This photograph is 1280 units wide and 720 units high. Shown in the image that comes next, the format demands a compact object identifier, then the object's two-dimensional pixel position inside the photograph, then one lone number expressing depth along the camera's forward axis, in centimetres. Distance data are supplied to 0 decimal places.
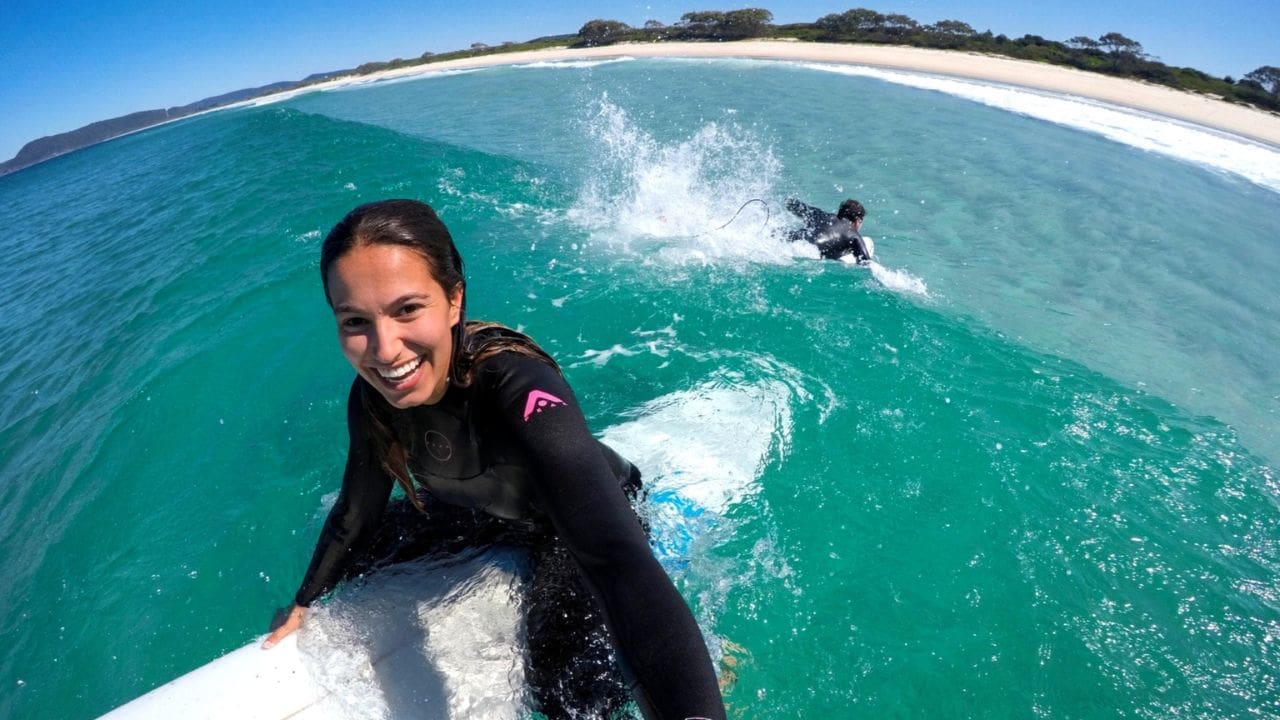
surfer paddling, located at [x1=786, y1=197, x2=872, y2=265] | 769
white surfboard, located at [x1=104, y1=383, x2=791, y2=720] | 207
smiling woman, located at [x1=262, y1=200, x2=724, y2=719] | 150
